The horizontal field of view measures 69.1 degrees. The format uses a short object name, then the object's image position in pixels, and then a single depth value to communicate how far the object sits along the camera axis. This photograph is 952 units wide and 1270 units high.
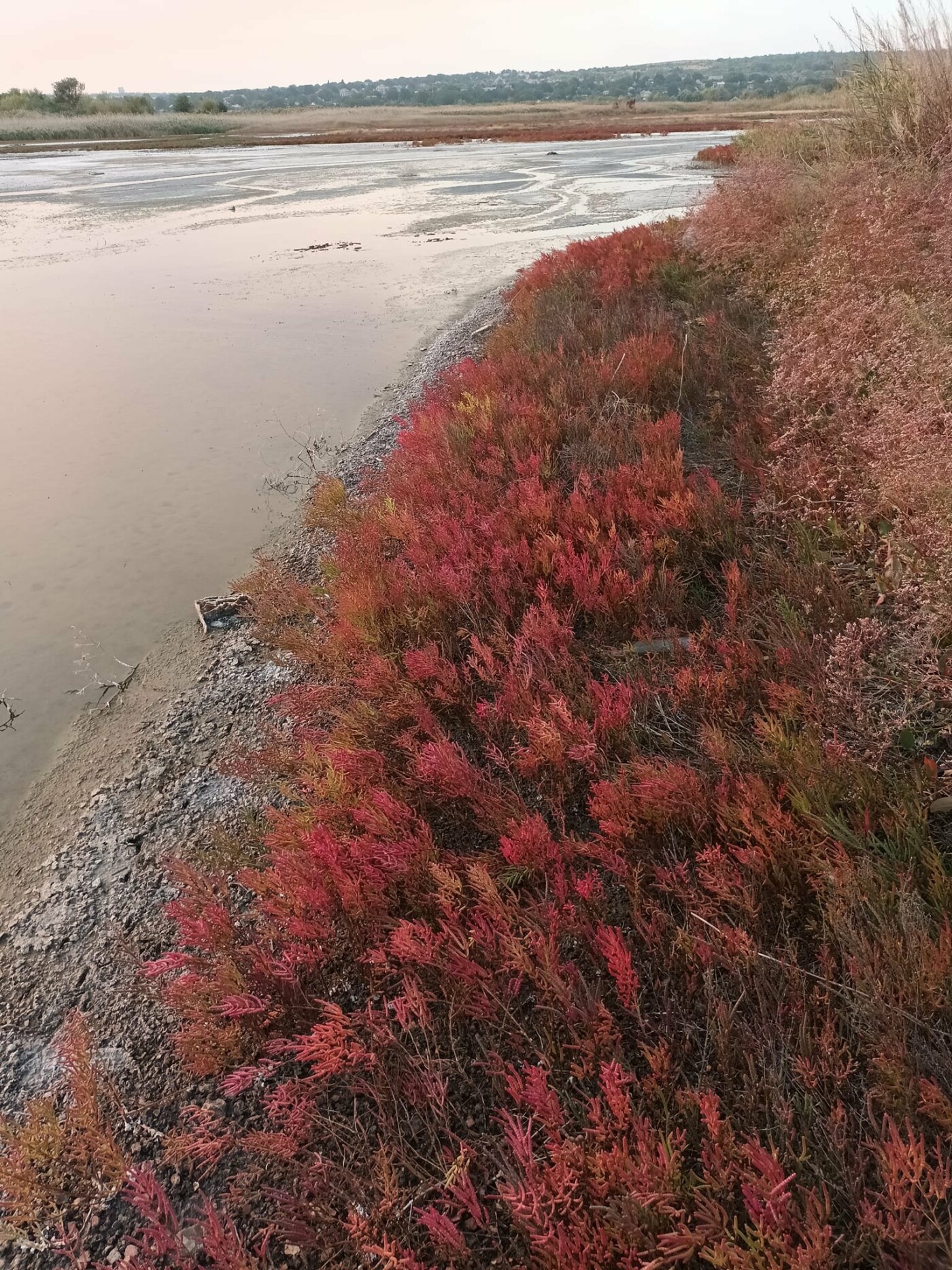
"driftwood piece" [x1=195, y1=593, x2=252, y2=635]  5.71
